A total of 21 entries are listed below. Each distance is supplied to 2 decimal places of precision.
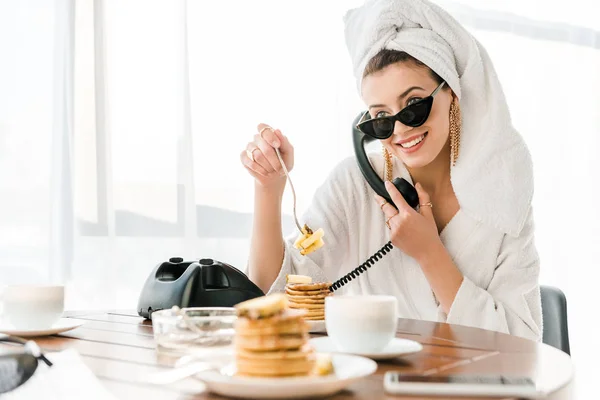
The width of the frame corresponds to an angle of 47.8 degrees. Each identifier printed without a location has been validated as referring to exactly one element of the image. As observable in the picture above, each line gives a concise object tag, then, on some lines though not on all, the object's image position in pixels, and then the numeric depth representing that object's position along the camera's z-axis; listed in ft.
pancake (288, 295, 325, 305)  3.76
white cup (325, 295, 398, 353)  2.73
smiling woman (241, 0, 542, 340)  5.78
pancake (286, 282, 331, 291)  3.76
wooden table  2.31
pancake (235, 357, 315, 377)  2.12
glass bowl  2.72
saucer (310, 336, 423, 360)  2.78
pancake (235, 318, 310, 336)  2.14
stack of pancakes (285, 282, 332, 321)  3.75
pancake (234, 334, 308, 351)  2.13
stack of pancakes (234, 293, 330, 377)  2.13
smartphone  2.09
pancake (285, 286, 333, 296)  3.77
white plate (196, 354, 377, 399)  2.02
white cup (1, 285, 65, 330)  3.56
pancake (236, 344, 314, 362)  2.12
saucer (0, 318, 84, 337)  3.48
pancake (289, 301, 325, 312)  3.75
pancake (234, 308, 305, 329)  2.14
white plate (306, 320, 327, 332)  3.65
